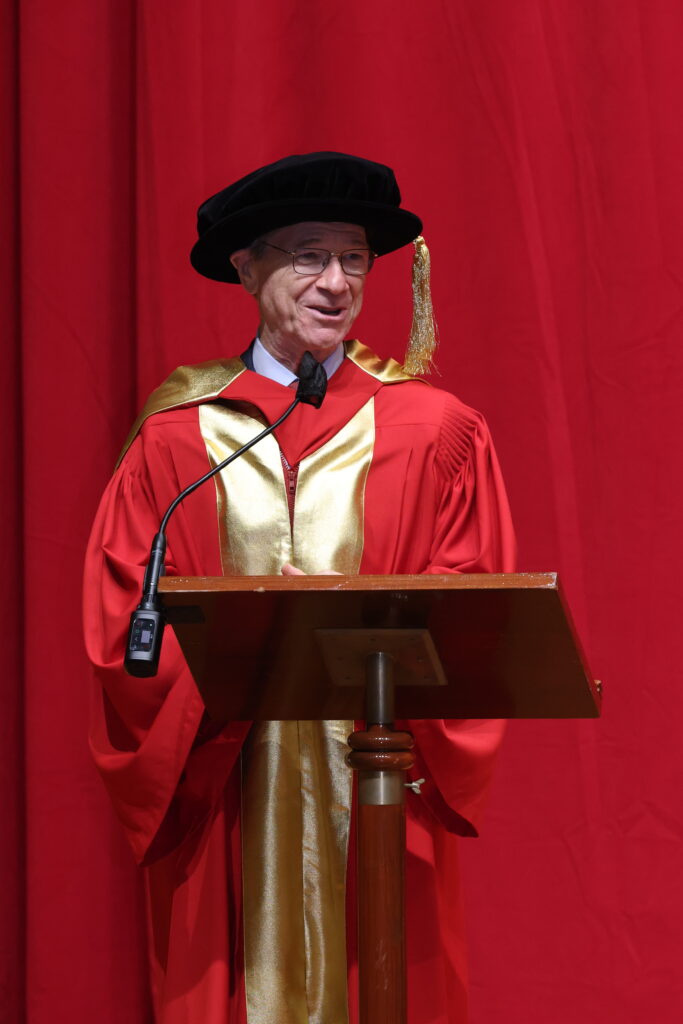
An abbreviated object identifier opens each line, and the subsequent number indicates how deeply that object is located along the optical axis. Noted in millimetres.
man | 6770
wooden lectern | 6235
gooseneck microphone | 6281
